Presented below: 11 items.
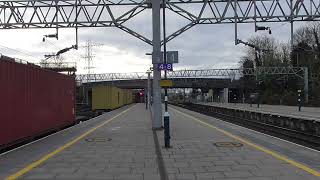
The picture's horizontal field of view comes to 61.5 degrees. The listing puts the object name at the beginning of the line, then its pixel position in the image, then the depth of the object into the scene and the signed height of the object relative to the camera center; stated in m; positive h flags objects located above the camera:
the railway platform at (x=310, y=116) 19.32 -1.80
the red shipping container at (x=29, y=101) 8.15 -0.23
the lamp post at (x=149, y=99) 32.56 -0.68
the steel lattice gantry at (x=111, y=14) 15.43 +4.74
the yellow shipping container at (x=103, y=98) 30.54 -0.46
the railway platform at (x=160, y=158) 5.68 -1.69
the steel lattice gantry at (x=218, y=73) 47.81 +4.55
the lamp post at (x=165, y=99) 8.43 -0.25
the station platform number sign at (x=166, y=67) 11.44 +1.15
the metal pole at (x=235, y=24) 15.80 +4.17
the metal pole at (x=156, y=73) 12.75 +0.98
